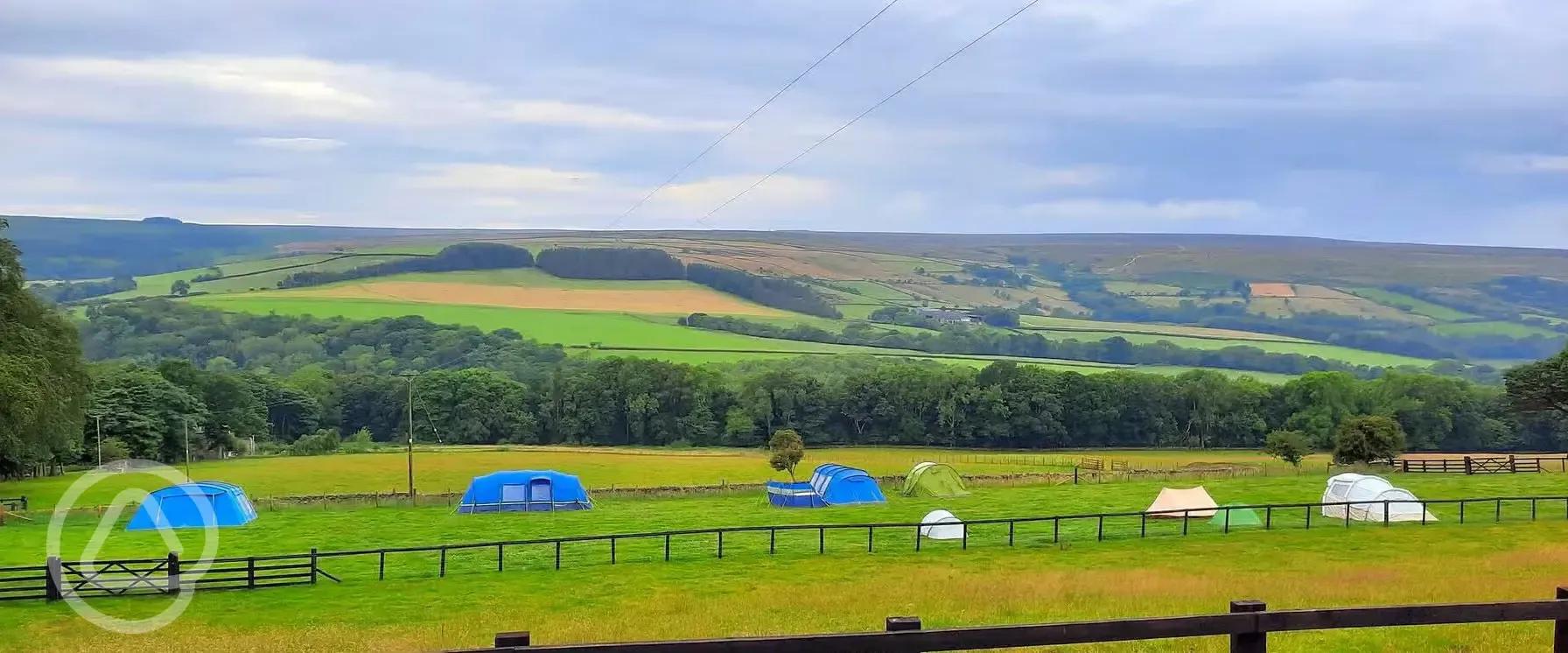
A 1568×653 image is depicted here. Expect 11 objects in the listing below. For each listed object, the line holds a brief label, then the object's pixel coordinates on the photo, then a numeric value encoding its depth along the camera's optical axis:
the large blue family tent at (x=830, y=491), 45.78
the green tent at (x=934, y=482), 48.78
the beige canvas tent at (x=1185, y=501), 36.19
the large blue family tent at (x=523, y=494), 45.19
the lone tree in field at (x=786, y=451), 56.72
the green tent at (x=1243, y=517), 33.25
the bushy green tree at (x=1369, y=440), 55.66
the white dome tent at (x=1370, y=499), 34.47
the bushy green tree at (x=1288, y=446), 60.81
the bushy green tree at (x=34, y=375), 42.84
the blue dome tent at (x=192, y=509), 40.75
